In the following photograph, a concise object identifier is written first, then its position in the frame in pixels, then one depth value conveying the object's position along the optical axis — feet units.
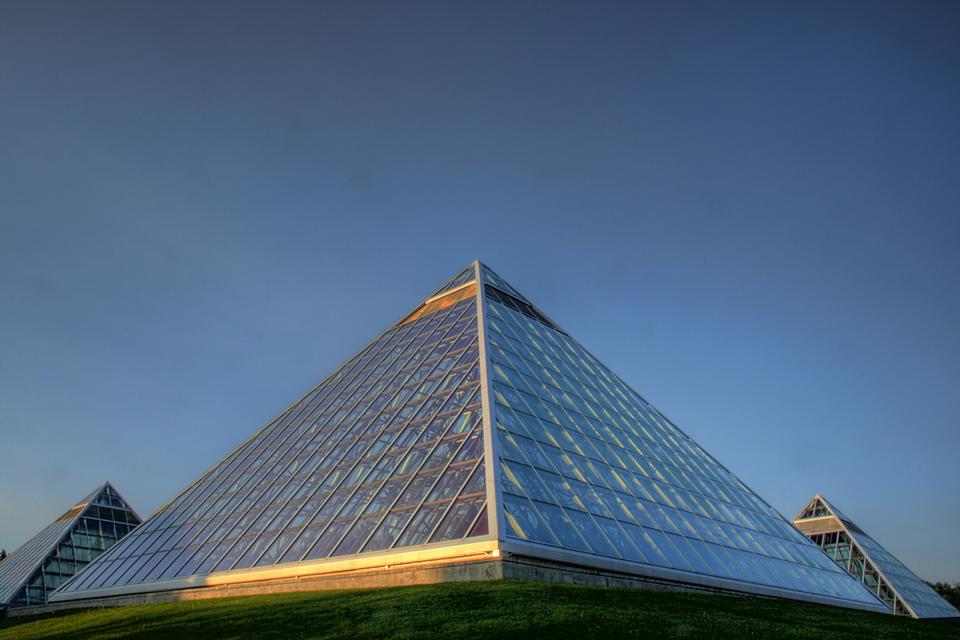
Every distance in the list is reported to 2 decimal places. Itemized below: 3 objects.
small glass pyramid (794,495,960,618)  176.14
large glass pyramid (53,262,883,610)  67.05
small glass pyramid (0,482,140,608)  184.14
